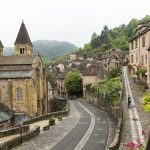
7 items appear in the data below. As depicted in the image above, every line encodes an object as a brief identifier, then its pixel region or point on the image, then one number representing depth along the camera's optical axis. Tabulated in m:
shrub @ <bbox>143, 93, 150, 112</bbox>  24.32
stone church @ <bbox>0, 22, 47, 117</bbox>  56.84
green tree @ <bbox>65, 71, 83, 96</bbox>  87.12
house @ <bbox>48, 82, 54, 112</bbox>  85.38
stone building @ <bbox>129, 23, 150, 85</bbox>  47.91
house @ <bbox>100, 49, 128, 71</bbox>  101.79
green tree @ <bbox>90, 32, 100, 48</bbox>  174.00
